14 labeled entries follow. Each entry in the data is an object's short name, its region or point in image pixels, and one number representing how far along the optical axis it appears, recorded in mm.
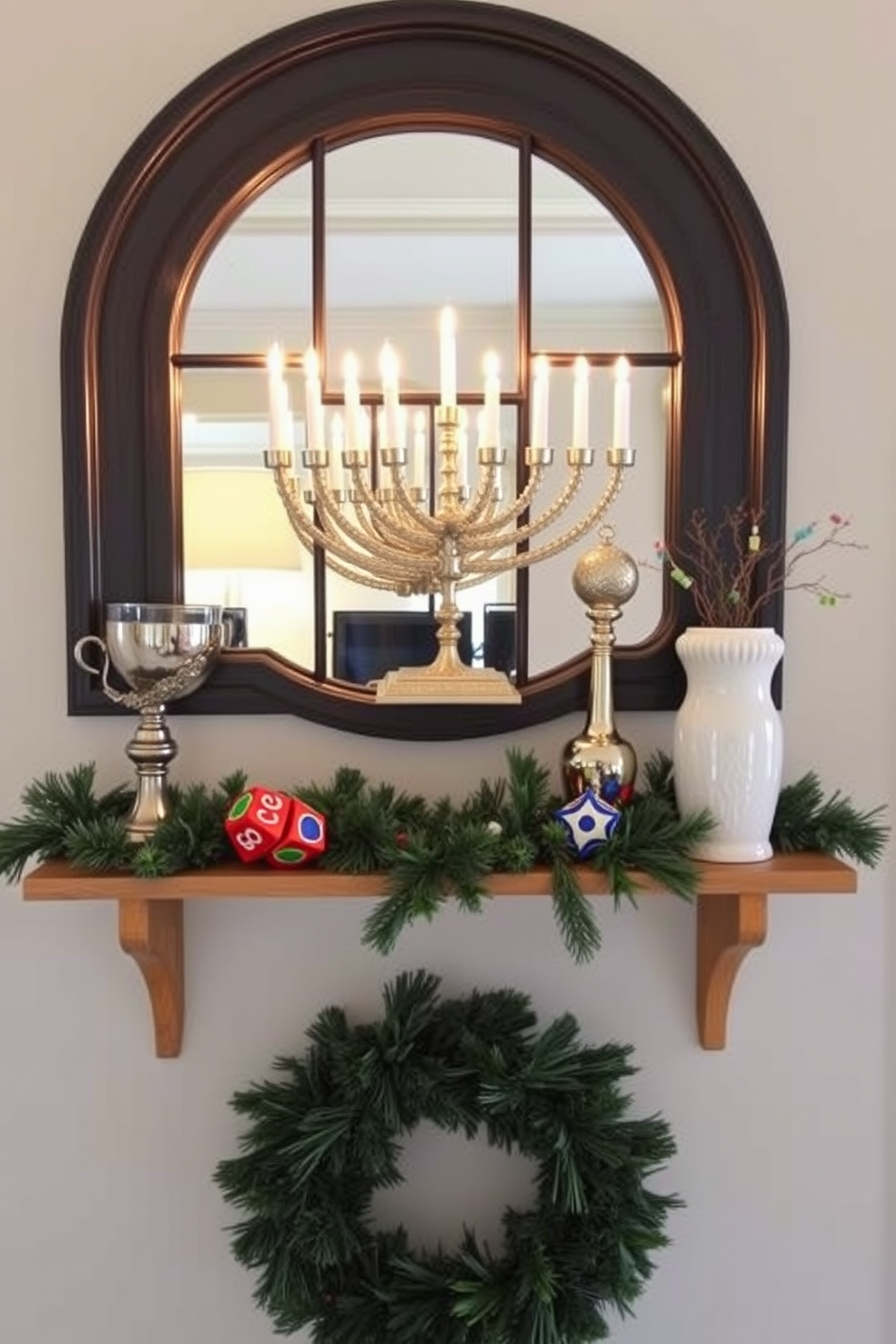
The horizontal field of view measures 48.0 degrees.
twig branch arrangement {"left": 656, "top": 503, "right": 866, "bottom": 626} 905
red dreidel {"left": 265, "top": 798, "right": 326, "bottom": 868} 794
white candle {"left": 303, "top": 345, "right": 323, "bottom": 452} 860
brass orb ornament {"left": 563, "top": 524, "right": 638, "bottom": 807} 844
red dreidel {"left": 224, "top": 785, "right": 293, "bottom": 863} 791
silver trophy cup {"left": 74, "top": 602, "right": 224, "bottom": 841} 837
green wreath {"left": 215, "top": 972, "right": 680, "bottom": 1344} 847
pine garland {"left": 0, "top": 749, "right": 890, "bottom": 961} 773
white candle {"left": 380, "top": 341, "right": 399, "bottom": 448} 835
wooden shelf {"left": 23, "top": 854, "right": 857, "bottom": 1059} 780
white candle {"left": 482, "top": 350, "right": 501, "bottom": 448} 856
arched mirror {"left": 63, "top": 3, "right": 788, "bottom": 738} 906
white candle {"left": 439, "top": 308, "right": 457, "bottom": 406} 817
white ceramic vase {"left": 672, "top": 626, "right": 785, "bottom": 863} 809
